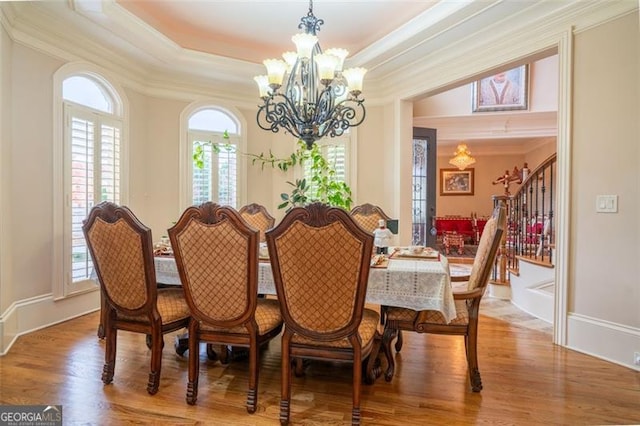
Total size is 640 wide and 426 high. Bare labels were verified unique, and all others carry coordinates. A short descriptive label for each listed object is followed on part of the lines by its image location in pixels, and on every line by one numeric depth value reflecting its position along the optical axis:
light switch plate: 2.62
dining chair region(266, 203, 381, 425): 1.69
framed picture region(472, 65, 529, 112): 6.57
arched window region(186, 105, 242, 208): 4.75
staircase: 3.59
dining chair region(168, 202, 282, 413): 1.85
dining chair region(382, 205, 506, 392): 2.12
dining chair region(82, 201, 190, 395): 2.02
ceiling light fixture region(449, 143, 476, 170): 8.12
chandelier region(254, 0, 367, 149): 2.66
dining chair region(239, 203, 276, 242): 3.65
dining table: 2.00
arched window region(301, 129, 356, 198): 4.97
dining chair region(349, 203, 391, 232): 3.53
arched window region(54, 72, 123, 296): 3.45
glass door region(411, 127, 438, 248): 5.94
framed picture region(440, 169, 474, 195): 10.10
